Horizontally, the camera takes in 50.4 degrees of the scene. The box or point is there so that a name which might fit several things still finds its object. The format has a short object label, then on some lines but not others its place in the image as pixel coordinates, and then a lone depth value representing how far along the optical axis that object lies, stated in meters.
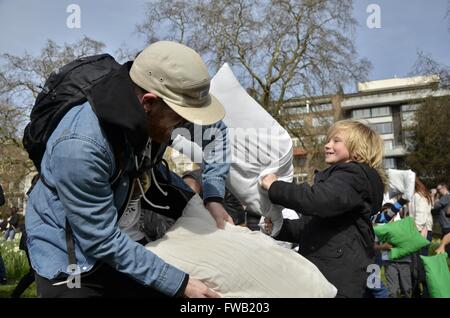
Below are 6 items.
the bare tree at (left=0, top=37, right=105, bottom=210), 14.27
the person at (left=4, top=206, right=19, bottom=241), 19.06
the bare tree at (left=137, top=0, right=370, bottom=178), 15.02
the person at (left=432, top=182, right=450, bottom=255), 8.11
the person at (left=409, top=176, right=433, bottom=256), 7.09
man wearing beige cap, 1.47
